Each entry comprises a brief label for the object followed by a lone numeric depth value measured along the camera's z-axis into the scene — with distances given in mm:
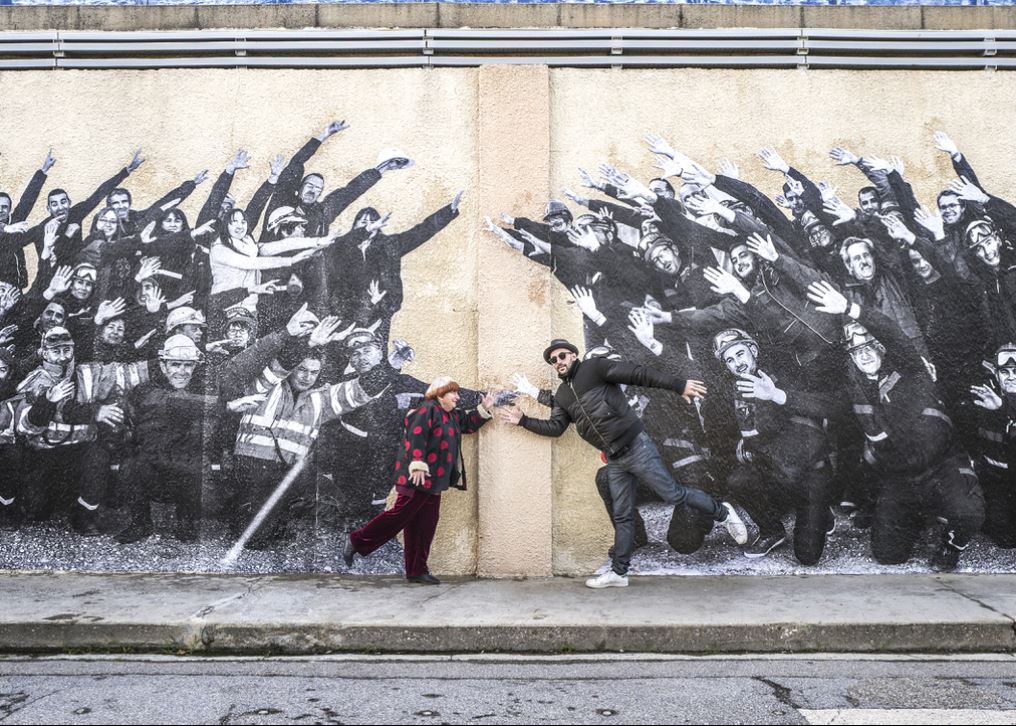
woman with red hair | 6320
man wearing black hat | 6270
